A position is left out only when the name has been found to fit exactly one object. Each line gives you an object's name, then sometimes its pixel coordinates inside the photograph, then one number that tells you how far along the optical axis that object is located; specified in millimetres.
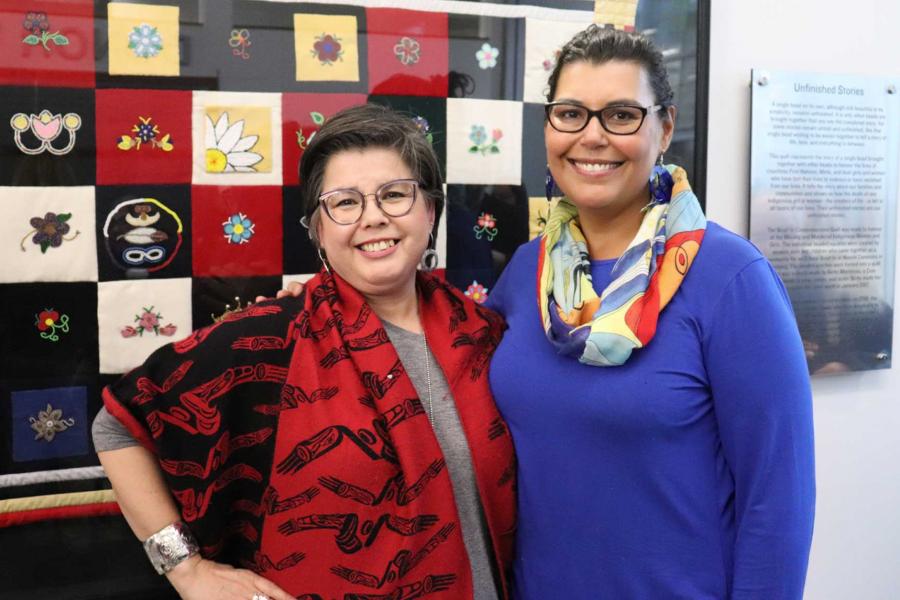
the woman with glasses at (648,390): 1032
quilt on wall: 1299
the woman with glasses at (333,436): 1102
